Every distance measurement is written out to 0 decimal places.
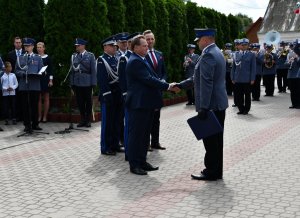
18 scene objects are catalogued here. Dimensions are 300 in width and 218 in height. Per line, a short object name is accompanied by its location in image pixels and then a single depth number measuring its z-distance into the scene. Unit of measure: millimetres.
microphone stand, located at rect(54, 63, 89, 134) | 10628
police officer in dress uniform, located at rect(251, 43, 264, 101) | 17203
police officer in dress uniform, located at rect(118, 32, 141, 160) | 7621
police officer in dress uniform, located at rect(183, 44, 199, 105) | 16094
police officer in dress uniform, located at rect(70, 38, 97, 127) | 11281
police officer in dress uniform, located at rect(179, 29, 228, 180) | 6379
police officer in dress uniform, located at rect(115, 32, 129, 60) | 8438
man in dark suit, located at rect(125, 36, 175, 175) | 6812
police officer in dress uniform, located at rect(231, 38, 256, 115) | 13586
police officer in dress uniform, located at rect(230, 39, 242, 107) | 14134
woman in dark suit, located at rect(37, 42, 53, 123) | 11906
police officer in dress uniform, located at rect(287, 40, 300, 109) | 14781
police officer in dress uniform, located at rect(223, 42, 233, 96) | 18312
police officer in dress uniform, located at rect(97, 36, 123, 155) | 8273
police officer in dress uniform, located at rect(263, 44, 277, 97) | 18531
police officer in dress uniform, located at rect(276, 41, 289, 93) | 19797
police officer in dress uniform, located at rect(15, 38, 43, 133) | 10703
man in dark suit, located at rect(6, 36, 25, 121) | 12055
